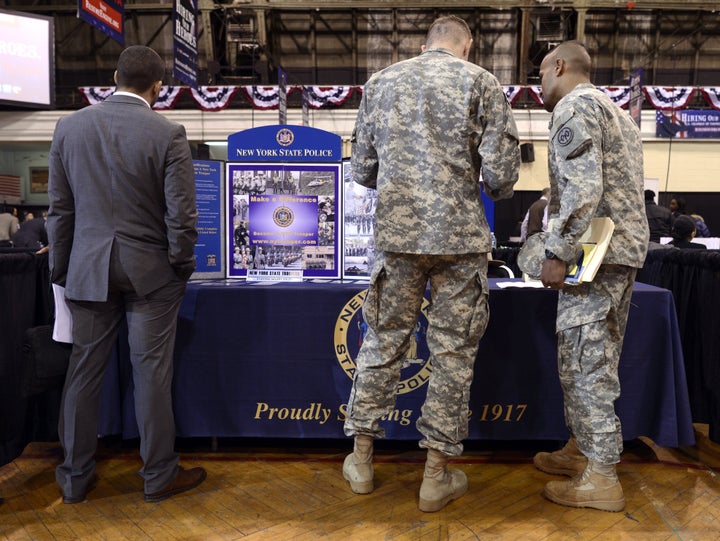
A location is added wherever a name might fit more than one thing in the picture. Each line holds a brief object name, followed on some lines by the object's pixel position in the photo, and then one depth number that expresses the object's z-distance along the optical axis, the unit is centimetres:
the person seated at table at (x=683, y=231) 381
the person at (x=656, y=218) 580
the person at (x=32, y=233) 568
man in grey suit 185
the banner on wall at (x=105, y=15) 563
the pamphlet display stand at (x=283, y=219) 253
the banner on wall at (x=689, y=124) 1157
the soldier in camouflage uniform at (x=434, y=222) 182
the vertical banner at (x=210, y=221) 251
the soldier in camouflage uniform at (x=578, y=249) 180
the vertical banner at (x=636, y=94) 952
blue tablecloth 229
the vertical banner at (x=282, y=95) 1027
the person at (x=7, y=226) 744
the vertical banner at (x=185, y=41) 712
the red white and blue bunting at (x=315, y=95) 1120
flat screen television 1022
